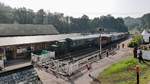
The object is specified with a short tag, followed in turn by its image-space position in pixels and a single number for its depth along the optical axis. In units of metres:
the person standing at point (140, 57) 21.61
